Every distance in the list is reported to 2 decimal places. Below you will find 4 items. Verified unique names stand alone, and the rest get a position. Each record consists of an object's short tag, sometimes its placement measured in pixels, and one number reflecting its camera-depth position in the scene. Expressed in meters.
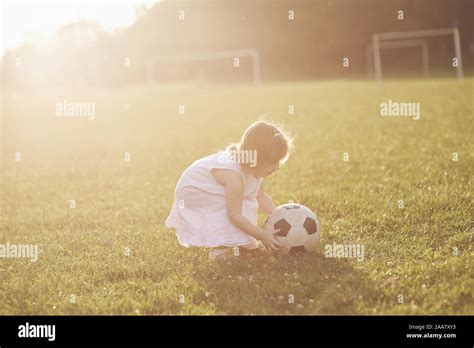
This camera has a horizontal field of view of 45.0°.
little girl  4.89
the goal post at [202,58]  34.12
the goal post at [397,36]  34.22
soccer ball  4.96
